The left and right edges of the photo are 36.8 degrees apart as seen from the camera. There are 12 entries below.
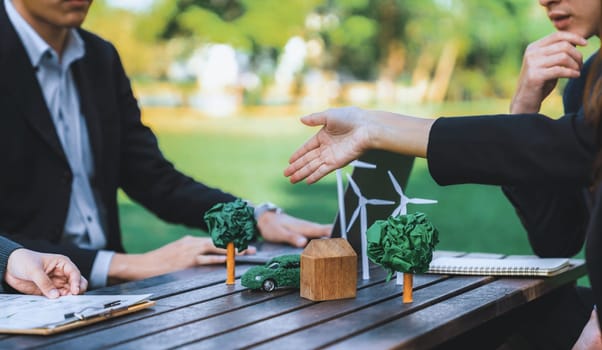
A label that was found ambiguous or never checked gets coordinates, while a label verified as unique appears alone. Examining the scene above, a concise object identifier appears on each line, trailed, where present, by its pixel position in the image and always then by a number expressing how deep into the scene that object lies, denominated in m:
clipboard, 1.62
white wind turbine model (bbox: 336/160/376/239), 2.35
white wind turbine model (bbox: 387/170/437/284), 2.13
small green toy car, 2.01
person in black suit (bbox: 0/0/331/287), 2.77
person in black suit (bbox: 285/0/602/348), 1.79
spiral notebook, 2.24
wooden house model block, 1.92
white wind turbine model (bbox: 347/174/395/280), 2.23
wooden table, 1.57
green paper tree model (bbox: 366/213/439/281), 1.82
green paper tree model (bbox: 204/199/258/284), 2.17
